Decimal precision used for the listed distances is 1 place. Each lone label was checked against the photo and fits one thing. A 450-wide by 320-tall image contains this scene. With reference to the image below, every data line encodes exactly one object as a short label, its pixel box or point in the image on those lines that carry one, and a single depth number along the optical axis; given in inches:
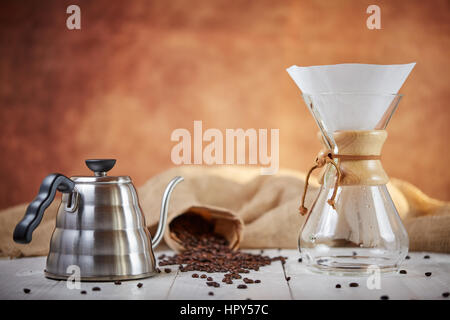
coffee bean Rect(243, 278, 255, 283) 38.8
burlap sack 54.6
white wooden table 34.3
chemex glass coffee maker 39.6
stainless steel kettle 38.1
